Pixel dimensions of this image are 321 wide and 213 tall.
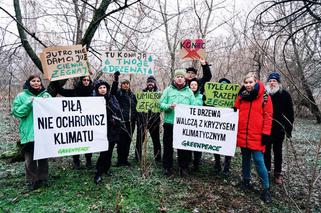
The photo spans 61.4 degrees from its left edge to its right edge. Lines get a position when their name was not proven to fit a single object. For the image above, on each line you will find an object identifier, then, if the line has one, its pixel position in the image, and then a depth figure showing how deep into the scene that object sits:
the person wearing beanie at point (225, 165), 5.64
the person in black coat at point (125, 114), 5.77
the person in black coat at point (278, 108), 4.92
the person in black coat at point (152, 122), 5.97
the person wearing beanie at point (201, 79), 5.70
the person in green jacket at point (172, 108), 5.22
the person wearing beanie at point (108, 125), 5.01
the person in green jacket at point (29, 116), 4.37
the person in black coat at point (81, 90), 5.42
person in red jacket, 4.43
